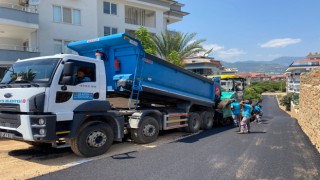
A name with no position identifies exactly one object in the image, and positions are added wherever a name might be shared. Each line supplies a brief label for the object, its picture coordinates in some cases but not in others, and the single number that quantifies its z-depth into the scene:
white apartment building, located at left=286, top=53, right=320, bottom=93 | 64.19
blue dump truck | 6.06
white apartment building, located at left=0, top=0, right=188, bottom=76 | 17.50
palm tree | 22.28
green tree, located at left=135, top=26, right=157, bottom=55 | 19.57
